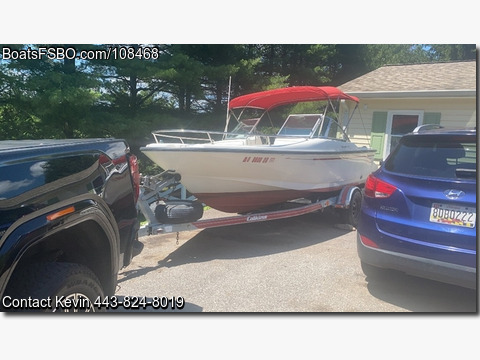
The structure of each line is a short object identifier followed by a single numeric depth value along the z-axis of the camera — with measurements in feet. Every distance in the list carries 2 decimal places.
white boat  13.52
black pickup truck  5.18
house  19.04
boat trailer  12.25
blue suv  8.05
